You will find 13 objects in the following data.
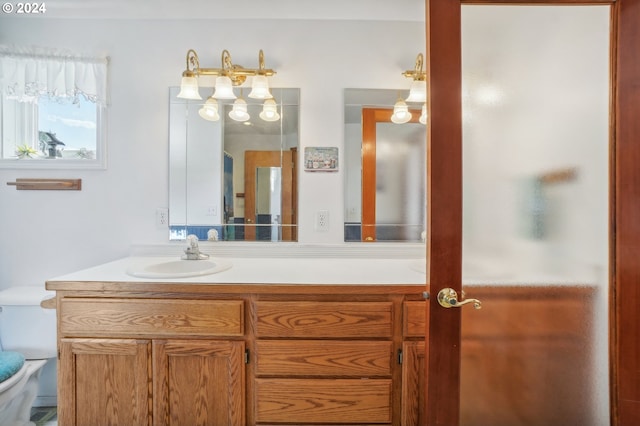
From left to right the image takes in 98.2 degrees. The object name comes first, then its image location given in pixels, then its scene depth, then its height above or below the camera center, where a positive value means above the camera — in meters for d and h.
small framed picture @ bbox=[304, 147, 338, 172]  1.82 +0.35
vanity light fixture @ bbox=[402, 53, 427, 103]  1.77 +0.83
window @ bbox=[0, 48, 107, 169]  1.71 +0.66
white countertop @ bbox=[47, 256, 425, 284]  1.27 -0.31
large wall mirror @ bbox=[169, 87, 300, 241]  1.80 +0.29
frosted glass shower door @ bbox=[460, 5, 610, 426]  0.94 +0.05
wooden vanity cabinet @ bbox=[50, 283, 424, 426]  1.23 -0.64
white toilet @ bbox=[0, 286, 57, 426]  1.49 -0.68
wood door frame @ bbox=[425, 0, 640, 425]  0.88 +0.02
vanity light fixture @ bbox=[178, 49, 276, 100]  1.70 +0.84
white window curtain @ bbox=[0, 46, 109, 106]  1.71 +0.85
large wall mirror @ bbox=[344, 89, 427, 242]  1.81 +0.31
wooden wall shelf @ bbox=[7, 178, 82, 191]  1.76 +0.17
